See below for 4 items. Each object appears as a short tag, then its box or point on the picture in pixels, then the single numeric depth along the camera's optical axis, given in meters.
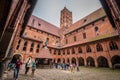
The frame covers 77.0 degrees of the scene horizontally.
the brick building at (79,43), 16.25
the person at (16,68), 6.23
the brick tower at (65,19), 39.22
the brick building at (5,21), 1.64
